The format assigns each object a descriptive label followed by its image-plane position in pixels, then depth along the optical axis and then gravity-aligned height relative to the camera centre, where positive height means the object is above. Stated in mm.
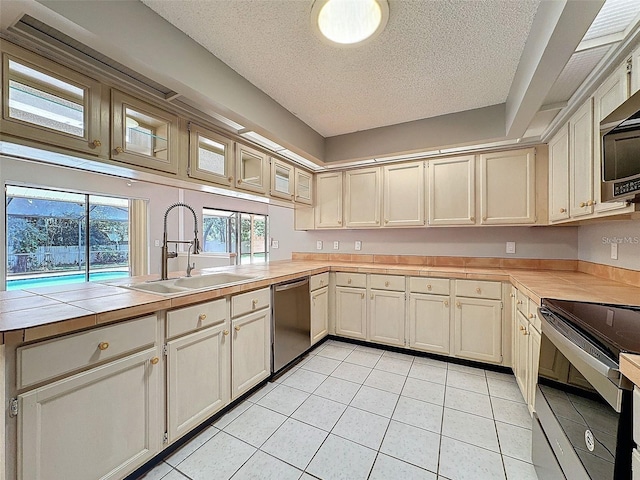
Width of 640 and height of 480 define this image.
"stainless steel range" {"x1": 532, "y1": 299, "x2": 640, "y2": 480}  807 -560
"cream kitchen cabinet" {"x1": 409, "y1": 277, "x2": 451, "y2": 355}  2697 -764
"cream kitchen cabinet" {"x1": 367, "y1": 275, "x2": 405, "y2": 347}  2902 -766
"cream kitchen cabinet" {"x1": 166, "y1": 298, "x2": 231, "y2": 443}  1525 -787
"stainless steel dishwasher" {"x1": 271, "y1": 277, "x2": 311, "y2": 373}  2379 -790
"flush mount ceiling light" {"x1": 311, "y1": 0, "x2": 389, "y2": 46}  1390 +1207
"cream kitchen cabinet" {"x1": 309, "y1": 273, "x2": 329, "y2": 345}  2959 -760
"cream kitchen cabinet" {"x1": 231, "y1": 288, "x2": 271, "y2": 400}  1958 -784
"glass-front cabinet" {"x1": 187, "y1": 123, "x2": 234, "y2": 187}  2025 +676
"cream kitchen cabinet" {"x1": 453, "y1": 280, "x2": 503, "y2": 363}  2492 -762
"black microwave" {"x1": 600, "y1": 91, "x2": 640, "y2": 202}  1208 +438
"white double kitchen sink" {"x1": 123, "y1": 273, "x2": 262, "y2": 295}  1879 -339
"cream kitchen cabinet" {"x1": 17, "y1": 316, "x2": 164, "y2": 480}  1020 -730
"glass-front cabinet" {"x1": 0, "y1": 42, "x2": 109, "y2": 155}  1183 +656
